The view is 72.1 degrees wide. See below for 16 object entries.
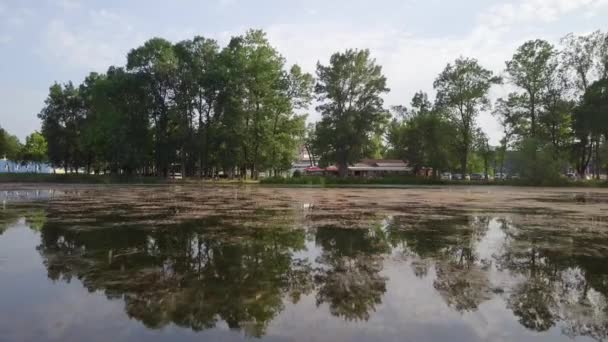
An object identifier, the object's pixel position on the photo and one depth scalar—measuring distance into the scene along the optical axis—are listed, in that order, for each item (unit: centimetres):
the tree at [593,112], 5066
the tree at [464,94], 6184
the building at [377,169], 7981
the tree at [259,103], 5409
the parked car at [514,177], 5543
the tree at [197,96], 5453
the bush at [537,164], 5225
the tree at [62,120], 6706
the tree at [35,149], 8388
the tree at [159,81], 5497
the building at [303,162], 10833
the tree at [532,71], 5816
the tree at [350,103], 5759
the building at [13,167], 10134
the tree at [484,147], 6605
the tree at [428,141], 5919
